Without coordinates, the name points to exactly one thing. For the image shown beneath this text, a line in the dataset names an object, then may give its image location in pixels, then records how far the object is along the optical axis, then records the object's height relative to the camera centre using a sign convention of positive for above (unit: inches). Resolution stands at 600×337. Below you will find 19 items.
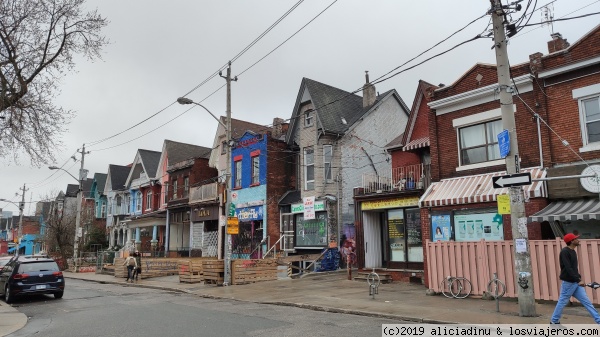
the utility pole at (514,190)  394.6 +40.4
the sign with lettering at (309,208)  987.9 +64.4
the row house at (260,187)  1087.6 +127.1
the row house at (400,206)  757.3 +53.0
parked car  649.6 -54.5
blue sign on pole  413.4 +84.5
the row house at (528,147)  520.7 +113.8
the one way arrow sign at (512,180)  389.7 +48.3
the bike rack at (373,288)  548.7 -63.1
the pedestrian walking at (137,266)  965.2 -56.2
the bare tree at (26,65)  611.8 +246.5
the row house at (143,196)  1588.3 +164.3
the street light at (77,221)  1346.0 +58.3
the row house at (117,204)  1813.5 +150.6
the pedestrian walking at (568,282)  326.6 -35.0
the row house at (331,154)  986.1 +190.9
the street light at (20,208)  2035.8 +150.2
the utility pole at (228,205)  789.9 +58.9
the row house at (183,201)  1342.3 +122.6
